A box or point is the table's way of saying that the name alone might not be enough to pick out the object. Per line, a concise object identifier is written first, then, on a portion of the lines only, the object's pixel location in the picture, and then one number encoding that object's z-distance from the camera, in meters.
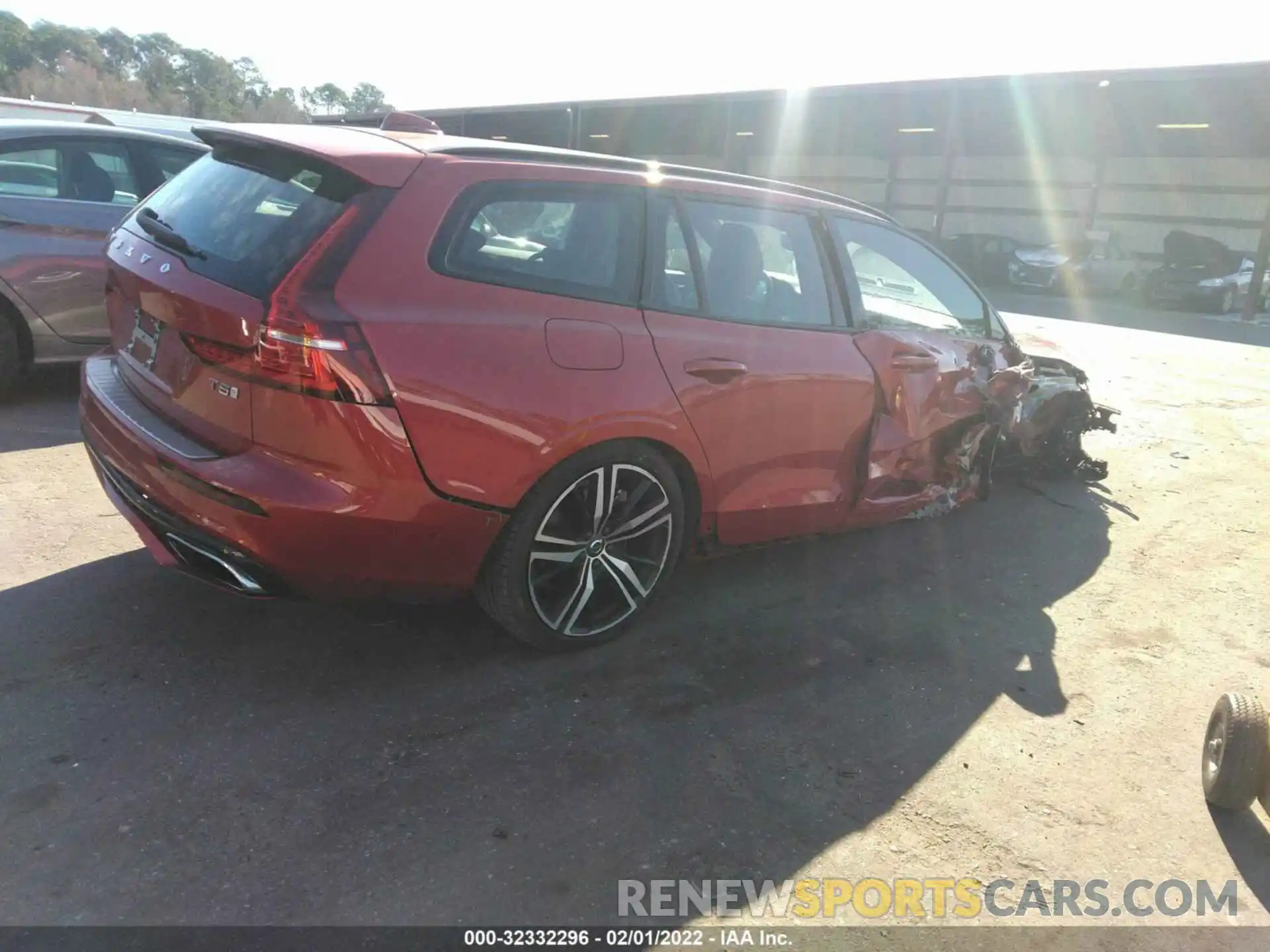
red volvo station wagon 2.71
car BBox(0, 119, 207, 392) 5.51
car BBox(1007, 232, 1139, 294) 23.61
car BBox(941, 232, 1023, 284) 25.31
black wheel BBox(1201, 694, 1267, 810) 2.78
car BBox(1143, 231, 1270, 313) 21.27
